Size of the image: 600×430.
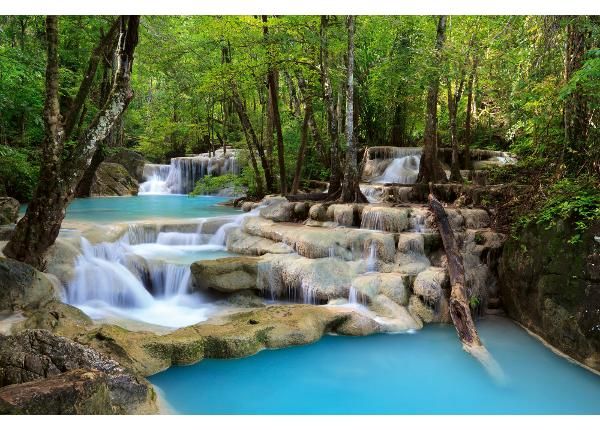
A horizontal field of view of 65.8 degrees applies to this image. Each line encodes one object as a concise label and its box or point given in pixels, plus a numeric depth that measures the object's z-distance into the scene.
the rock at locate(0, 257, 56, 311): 5.94
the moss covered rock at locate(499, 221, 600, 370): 5.27
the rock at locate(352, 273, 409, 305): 6.91
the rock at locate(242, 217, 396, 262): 7.79
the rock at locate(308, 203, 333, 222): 9.57
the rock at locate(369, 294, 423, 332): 6.48
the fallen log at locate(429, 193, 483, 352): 5.98
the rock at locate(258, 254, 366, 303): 7.18
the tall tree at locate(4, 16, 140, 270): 6.57
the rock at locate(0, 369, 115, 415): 3.25
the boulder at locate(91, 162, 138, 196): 19.17
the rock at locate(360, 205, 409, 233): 8.52
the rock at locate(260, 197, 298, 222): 10.20
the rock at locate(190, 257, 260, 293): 7.36
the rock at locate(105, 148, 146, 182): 22.45
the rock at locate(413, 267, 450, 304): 6.88
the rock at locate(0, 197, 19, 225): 9.58
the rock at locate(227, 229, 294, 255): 8.38
